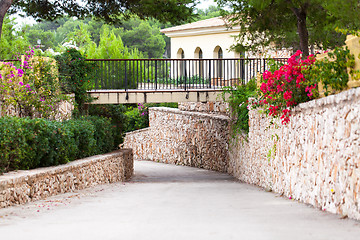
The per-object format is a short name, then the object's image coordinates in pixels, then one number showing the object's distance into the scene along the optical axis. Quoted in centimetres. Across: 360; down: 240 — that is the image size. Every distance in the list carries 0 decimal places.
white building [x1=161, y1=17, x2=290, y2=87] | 3431
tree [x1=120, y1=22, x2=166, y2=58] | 5881
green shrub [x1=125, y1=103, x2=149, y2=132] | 3488
